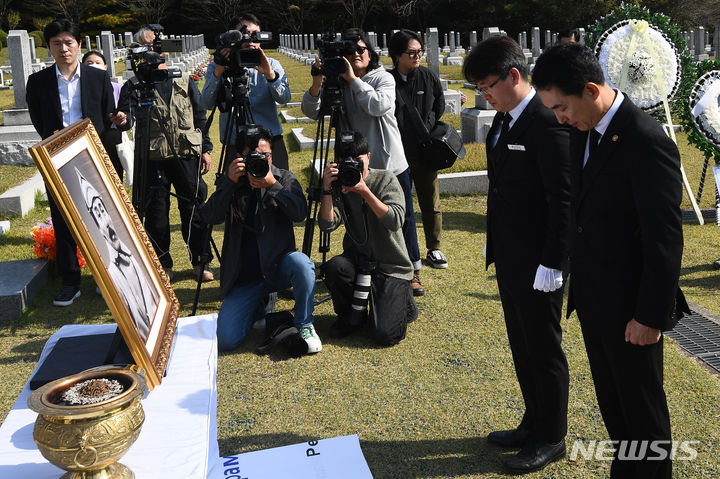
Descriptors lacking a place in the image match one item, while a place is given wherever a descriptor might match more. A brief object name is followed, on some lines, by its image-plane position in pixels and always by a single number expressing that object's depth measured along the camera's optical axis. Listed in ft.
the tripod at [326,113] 14.32
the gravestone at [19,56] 30.86
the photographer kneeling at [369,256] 13.57
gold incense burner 5.34
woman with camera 15.06
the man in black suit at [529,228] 8.57
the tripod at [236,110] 14.46
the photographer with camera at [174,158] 16.35
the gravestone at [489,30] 32.30
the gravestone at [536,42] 73.41
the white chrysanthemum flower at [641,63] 19.88
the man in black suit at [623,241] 6.84
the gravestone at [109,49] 50.67
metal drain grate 12.89
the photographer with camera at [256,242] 13.47
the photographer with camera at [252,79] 14.29
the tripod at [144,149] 13.96
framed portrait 6.64
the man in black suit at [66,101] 15.92
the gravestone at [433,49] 40.34
